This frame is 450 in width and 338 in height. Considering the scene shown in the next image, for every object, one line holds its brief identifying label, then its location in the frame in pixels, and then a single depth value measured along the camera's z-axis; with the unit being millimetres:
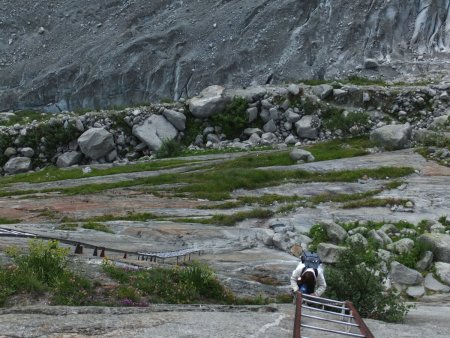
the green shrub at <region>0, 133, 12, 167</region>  50094
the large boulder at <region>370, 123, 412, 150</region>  40844
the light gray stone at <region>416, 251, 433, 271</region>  18953
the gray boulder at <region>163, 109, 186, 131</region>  50062
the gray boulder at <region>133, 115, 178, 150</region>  48531
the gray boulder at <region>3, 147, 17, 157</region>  50156
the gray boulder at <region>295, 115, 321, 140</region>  47688
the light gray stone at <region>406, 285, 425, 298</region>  17081
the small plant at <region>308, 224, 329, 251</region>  21719
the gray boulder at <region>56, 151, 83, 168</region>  48125
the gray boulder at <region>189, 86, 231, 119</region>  50200
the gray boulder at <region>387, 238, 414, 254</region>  19719
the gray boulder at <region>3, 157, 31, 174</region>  48344
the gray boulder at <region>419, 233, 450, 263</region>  19500
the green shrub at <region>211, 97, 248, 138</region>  49688
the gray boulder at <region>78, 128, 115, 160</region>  47781
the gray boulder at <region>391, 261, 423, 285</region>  17750
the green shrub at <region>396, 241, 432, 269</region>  19062
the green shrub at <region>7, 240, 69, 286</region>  11359
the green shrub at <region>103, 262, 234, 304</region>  12125
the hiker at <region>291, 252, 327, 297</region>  12133
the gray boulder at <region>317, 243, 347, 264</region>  18438
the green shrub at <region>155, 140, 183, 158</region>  46344
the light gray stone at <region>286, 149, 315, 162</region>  39062
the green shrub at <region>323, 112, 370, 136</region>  45719
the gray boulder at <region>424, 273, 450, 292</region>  17578
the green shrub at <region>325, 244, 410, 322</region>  12586
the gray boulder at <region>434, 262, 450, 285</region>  18000
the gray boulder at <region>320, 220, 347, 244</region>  21688
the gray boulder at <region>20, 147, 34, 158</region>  49812
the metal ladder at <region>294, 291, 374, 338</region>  8742
